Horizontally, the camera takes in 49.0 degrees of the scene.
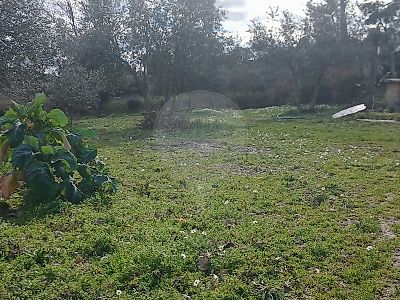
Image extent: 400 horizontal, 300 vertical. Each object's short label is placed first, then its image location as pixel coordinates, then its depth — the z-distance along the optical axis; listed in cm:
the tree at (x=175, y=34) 1695
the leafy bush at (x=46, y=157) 502
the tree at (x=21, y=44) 985
